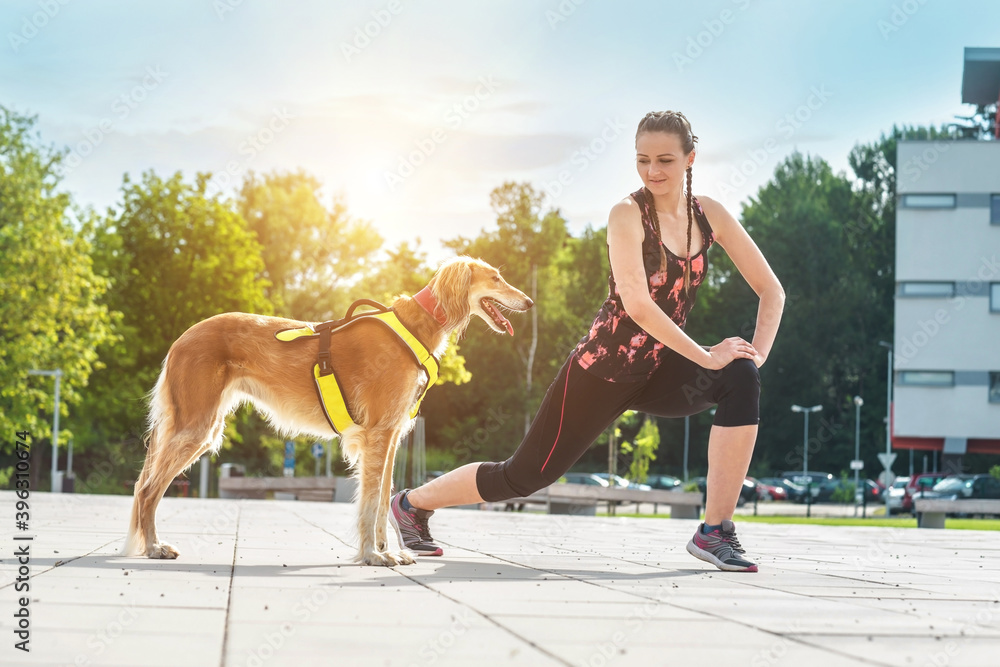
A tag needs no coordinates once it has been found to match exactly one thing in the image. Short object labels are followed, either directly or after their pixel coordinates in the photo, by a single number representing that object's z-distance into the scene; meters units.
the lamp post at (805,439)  58.22
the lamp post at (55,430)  29.38
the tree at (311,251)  45.53
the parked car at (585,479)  47.77
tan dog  5.95
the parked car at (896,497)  40.81
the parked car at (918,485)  40.09
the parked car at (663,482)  57.31
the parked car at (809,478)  52.81
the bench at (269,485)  22.33
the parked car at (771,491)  51.94
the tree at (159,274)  33.34
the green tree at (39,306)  29.88
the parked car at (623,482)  49.81
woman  5.55
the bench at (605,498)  20.39
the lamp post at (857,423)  55.17
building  45.34
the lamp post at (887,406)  37.38
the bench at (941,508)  17.56
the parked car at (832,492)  52.67
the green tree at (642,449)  35.50
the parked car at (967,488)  37.19
